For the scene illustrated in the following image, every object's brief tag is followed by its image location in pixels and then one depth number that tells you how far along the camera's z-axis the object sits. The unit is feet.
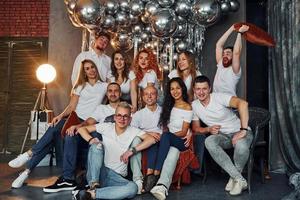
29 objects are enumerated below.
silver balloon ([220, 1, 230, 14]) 14.39
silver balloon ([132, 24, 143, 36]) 14.84
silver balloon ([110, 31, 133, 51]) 14.85
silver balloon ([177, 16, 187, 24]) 13.71
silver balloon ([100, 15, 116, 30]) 13.99
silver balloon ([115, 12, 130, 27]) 14.23
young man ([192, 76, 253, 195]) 10.72
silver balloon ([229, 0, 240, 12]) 14.62
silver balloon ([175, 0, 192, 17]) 13.62
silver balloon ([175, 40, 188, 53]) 14.38
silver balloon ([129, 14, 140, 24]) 14.33
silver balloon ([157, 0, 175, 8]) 13.55
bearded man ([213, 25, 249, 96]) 12.44
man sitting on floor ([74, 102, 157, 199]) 9.95
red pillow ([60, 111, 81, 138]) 11.66
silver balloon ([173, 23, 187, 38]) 13.82
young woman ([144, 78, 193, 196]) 11.01
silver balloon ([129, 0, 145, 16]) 13.97
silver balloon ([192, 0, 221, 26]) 13.10
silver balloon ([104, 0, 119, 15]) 14.10
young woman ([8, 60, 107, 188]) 12.17
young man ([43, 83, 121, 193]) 10.96
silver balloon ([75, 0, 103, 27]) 13.47
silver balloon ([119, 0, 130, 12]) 14.21
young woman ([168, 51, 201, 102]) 12.87
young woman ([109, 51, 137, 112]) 13.09
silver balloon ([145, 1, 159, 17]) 13.50
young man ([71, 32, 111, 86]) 14.25
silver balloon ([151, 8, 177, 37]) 12.94
